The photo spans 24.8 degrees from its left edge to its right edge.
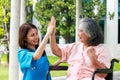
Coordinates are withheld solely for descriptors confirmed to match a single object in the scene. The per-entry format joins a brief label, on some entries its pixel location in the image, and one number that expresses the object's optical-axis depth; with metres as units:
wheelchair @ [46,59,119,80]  2.50
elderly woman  2.60
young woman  2.42
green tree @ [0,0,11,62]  11.38
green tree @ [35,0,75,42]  15.01
